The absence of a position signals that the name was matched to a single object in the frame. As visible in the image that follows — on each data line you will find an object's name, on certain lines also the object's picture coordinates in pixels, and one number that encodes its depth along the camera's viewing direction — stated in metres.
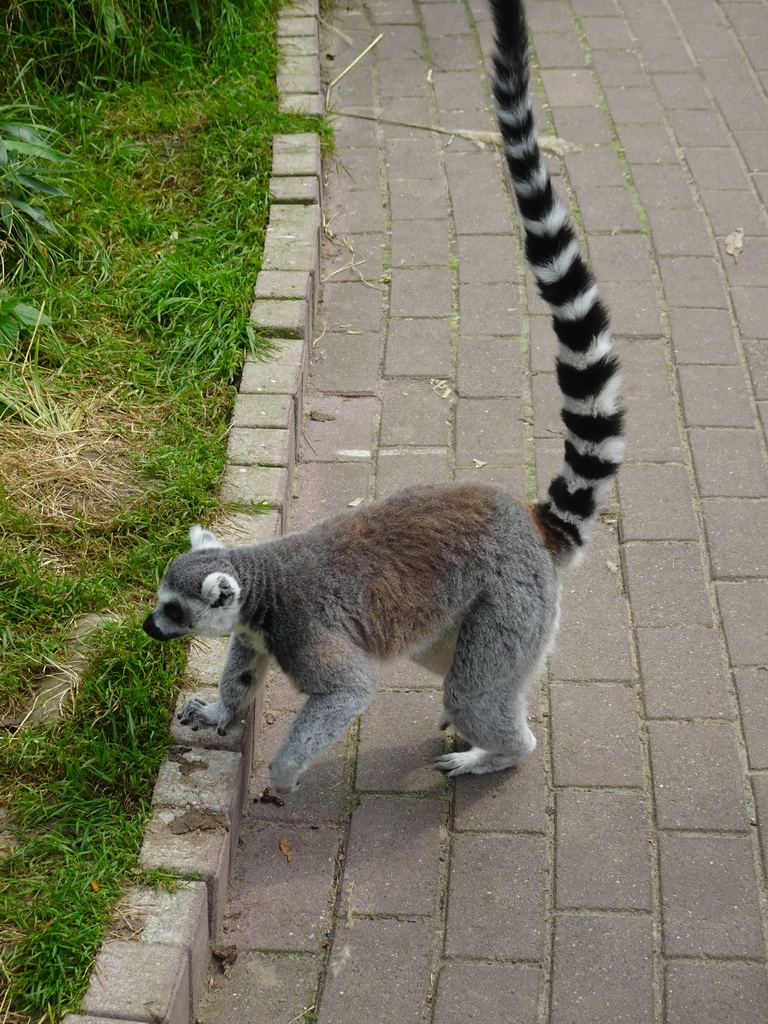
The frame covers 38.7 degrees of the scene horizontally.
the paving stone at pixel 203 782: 3.19
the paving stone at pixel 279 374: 4.65
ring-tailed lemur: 3.17
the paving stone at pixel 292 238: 5.32
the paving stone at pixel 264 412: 4.46
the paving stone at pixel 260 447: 4.30
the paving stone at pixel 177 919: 2.83
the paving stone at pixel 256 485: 4.14
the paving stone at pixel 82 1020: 2.62
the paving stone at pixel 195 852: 3.01
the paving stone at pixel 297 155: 5.91
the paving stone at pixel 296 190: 5.73
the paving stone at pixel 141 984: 2.65
